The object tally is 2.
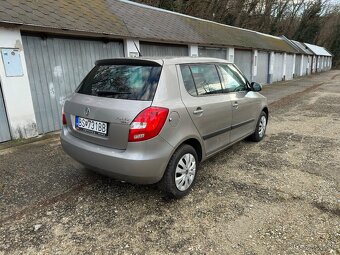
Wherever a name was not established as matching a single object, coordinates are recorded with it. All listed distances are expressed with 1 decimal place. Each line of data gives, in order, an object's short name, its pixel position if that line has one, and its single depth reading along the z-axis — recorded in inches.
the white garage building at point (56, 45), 209.8
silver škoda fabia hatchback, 108.5
